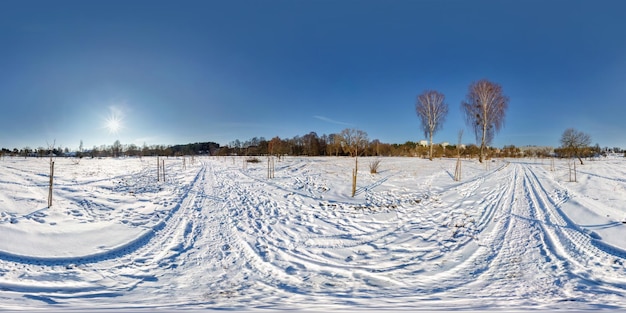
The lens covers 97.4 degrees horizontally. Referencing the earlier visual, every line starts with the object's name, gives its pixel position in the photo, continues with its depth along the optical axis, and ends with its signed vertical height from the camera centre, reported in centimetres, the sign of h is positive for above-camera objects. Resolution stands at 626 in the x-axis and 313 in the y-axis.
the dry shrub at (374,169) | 1941 -61
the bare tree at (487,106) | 3195 +676
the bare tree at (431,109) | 3481 +677
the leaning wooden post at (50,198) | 829 -139
